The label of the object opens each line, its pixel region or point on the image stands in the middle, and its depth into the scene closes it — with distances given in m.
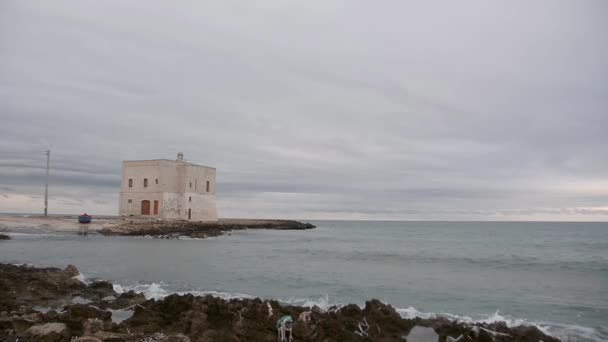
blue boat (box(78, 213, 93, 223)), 39.25
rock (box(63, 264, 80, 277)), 13.63
